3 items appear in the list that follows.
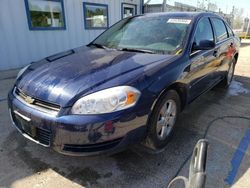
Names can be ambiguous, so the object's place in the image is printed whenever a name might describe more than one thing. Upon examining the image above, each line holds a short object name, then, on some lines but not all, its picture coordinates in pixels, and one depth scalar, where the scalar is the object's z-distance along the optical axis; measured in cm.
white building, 618
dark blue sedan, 193
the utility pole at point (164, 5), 1127
